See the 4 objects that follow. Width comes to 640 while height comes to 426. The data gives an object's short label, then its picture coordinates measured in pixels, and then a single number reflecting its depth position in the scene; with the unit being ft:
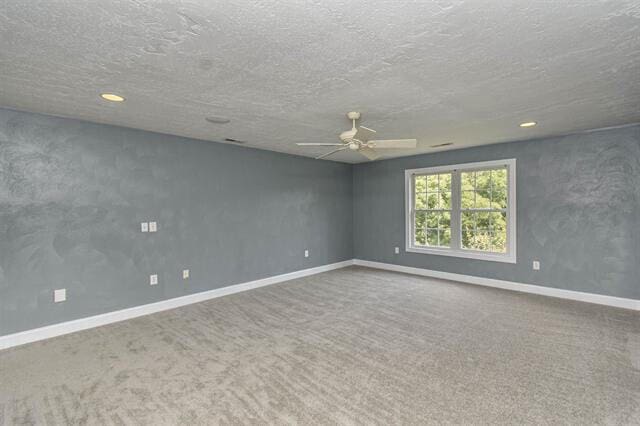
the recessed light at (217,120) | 11.62
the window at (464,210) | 16.89
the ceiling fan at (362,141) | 10.18
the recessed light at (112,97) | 9.15
